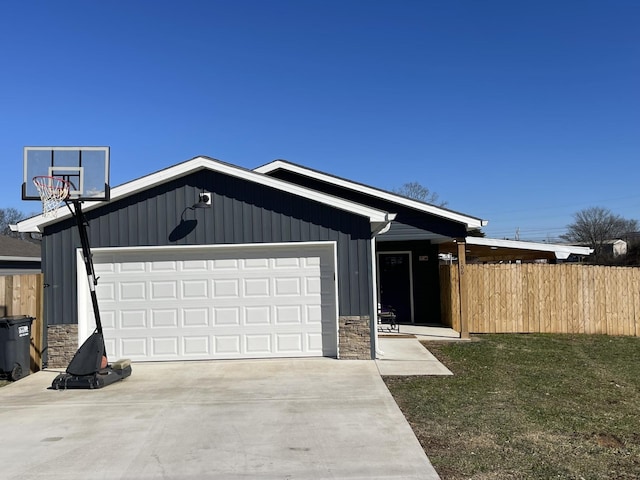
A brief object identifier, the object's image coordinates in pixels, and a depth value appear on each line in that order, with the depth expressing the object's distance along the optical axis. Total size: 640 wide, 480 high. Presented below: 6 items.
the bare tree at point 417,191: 46.38
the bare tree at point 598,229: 60.78
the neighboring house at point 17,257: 21.22
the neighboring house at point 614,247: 57.25
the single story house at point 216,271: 9.35
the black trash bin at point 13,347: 8.43
